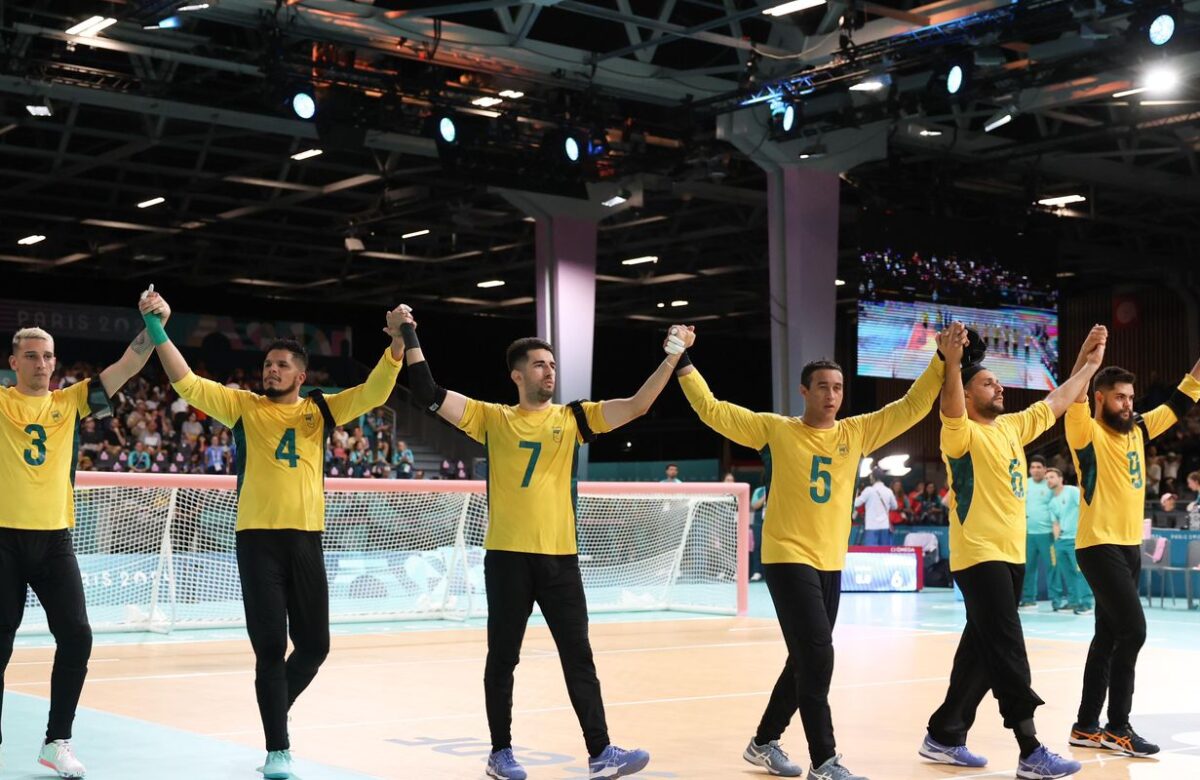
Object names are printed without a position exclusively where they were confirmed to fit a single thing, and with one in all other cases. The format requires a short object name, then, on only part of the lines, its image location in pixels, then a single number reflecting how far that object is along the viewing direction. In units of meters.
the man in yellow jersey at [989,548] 6.48
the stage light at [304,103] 17.84
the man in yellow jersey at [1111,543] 7.32
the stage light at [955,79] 17.23
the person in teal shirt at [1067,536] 18.05
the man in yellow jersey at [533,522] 6.27
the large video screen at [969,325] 22.48
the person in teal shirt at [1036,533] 18.38
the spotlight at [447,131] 19.56
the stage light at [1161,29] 15.20
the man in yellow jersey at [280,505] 6.33
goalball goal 13.80
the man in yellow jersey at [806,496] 6.30
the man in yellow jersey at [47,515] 6.39
